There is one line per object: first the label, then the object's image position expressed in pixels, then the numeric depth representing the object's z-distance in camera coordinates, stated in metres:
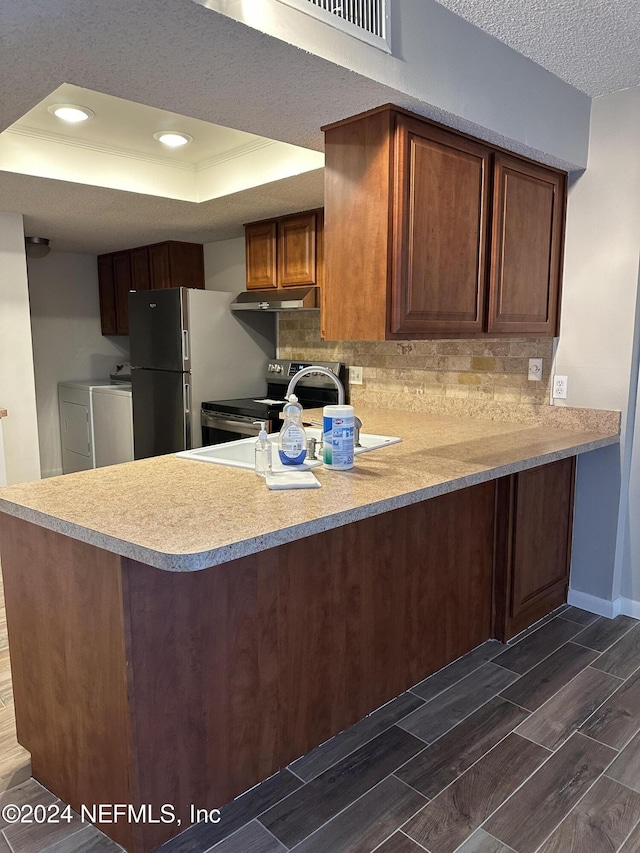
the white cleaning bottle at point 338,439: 1.98
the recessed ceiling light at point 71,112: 2.62
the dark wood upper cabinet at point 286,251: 3.60
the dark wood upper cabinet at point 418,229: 2.00
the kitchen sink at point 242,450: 2.12
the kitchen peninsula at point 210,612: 1.44
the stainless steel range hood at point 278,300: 3.55
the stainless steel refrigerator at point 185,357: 3.84
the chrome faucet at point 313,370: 2.04
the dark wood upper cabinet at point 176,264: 4.72
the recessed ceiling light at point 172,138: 2.93
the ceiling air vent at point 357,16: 1.59
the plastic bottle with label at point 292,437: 1.95
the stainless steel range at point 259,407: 3.60
